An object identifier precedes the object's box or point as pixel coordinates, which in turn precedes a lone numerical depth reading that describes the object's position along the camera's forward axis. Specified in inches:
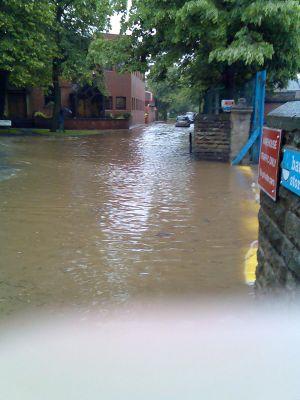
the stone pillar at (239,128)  583.8
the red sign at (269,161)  151.3
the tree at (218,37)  527.6
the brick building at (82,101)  1441.9
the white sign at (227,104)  613.0
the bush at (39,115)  1380.4
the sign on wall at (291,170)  128.6
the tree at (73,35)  1072.8
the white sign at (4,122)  749.9
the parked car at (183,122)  1904.5
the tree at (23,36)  886.0
